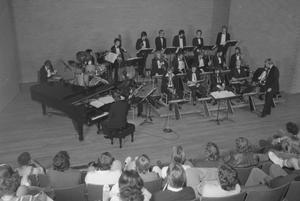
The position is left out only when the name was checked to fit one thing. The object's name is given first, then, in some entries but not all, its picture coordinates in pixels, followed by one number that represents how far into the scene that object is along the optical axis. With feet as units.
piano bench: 29.37
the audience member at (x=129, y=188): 14.65
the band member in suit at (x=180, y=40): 47.16
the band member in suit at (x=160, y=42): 46.98
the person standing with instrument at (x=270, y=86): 36.37
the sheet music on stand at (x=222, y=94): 33.12
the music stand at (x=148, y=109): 32.69
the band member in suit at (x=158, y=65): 40.55
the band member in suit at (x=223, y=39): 45.76
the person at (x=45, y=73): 36.99
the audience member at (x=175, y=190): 16.06
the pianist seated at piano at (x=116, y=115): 28.66
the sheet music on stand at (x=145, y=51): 42.71
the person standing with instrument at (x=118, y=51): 43.24
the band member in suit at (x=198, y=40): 47.26
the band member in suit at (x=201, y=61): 42.22
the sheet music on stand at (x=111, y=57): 41.63
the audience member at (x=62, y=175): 18.74
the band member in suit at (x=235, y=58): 41.47
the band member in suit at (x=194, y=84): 37.60
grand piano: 29.25
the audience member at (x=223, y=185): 16.28
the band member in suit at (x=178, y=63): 41.01
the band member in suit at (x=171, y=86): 36.24
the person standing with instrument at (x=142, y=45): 44.84
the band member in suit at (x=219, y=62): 42.34
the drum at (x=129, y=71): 37.09
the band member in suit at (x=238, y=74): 39.42
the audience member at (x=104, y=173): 18.43
